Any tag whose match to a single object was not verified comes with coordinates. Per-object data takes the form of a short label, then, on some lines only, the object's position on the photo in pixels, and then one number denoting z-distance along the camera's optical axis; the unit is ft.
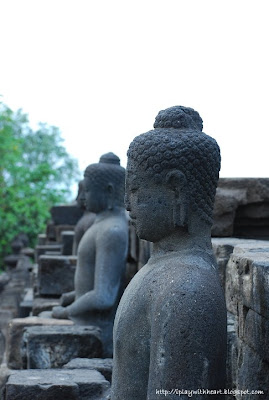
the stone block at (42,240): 49.33
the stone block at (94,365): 15.25
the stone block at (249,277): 9.45
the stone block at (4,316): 35.70
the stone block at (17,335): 18.67
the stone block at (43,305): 23.90
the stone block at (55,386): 13.01
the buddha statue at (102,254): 19.40
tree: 65.72
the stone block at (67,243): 33.81
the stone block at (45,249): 39.40
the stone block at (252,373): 9.65
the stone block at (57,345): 17.01
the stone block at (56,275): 26.21
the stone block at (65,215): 45.29
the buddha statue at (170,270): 8.80
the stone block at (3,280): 53.78
